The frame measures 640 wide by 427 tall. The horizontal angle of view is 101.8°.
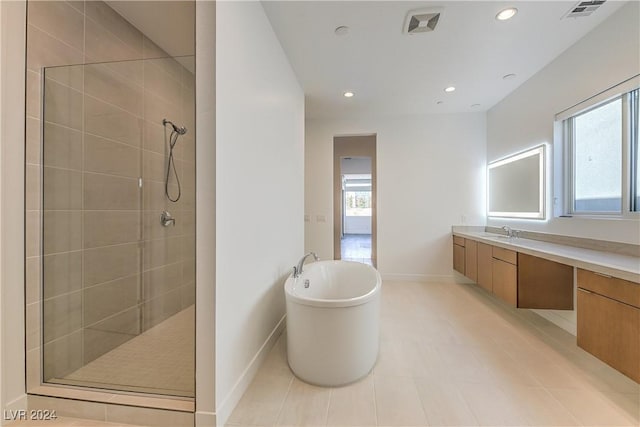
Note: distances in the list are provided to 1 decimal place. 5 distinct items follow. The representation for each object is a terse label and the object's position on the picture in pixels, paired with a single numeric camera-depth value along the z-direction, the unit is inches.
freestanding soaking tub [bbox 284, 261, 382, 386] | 65.3
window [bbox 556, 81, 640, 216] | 78.5
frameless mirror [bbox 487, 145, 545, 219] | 113.1
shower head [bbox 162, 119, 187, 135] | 85.7
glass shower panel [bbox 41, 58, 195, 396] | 63.6
